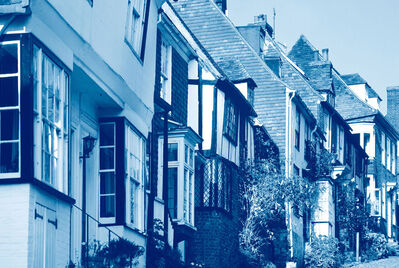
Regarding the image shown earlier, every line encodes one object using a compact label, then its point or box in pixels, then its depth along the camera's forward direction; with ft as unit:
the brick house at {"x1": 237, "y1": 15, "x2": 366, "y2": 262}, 142.51
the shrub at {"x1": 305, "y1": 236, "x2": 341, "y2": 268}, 126.52
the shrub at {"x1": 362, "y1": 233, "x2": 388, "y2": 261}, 153.58
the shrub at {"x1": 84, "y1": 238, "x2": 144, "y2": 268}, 54.54
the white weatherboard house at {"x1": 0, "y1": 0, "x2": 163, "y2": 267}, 43.91
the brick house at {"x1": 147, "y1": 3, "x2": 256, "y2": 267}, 81.25
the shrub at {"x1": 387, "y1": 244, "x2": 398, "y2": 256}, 160.03
